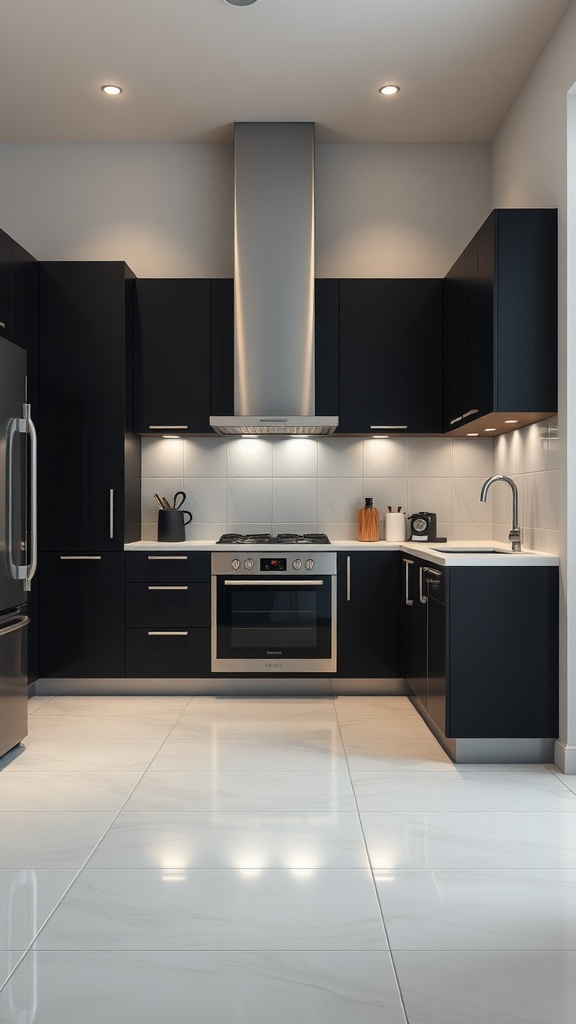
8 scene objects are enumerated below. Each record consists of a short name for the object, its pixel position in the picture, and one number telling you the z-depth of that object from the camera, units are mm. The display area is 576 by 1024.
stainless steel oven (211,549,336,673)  4617
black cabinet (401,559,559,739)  3402
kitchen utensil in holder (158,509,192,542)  4832
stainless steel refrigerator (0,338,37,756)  3404
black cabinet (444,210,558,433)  3498
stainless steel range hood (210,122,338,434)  4621
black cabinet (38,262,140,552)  4586
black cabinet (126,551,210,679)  4609
